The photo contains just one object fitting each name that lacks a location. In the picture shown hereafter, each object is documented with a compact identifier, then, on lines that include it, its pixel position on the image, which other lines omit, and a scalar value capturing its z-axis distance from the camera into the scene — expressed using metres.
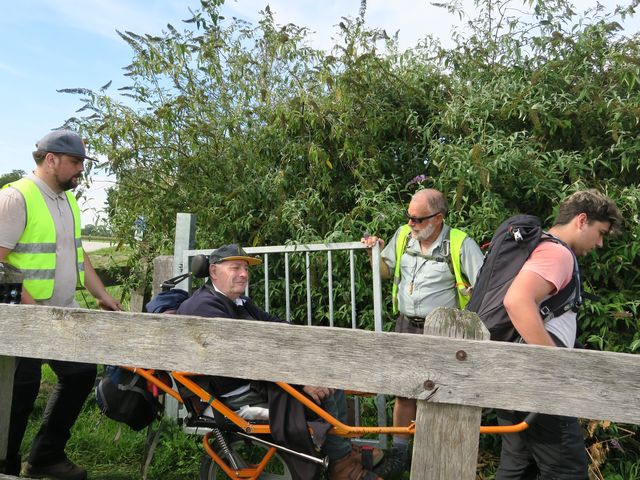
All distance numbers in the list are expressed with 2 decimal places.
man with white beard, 4.13
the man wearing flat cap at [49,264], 3.72
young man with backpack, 2.69
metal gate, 4.42
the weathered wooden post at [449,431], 2.07
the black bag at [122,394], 3.55
